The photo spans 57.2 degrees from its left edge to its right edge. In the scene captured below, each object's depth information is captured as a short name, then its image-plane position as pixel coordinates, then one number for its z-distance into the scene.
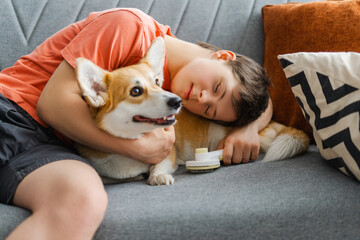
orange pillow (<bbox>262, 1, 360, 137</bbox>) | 1.39
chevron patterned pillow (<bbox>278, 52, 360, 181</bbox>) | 0.97
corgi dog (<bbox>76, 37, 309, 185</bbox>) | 1.01
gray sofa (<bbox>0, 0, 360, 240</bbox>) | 0.86
